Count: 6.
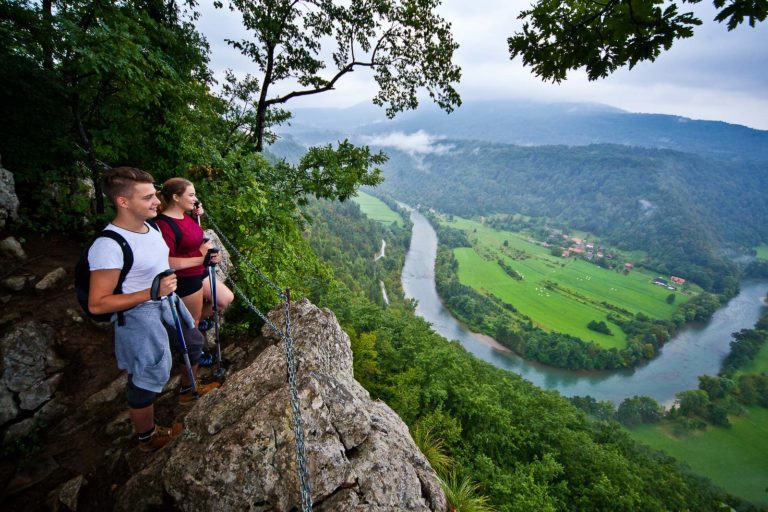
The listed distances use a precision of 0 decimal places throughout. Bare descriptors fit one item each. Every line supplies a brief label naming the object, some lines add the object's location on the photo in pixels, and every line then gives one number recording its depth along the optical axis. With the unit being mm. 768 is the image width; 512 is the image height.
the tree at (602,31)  2223
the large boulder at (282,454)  2582
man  2357
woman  3457
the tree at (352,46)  7250
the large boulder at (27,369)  3393
